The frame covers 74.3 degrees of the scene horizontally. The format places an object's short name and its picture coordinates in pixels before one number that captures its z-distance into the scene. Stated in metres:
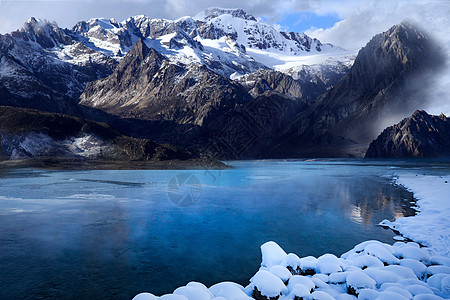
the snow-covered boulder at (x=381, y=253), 14.08
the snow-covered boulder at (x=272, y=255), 14.62
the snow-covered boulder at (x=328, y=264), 13.55
